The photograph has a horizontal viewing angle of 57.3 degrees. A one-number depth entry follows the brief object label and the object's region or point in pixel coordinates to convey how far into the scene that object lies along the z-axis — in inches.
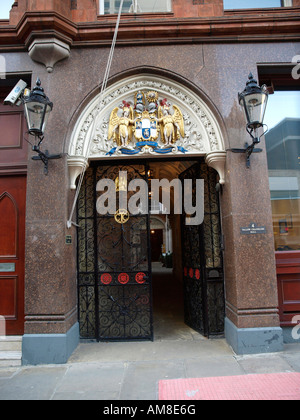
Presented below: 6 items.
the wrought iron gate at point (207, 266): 216.1
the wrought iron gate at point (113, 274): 215.8
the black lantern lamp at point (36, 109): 174.7
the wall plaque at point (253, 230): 193.3
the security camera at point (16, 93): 210.5
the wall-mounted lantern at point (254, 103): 177.2
